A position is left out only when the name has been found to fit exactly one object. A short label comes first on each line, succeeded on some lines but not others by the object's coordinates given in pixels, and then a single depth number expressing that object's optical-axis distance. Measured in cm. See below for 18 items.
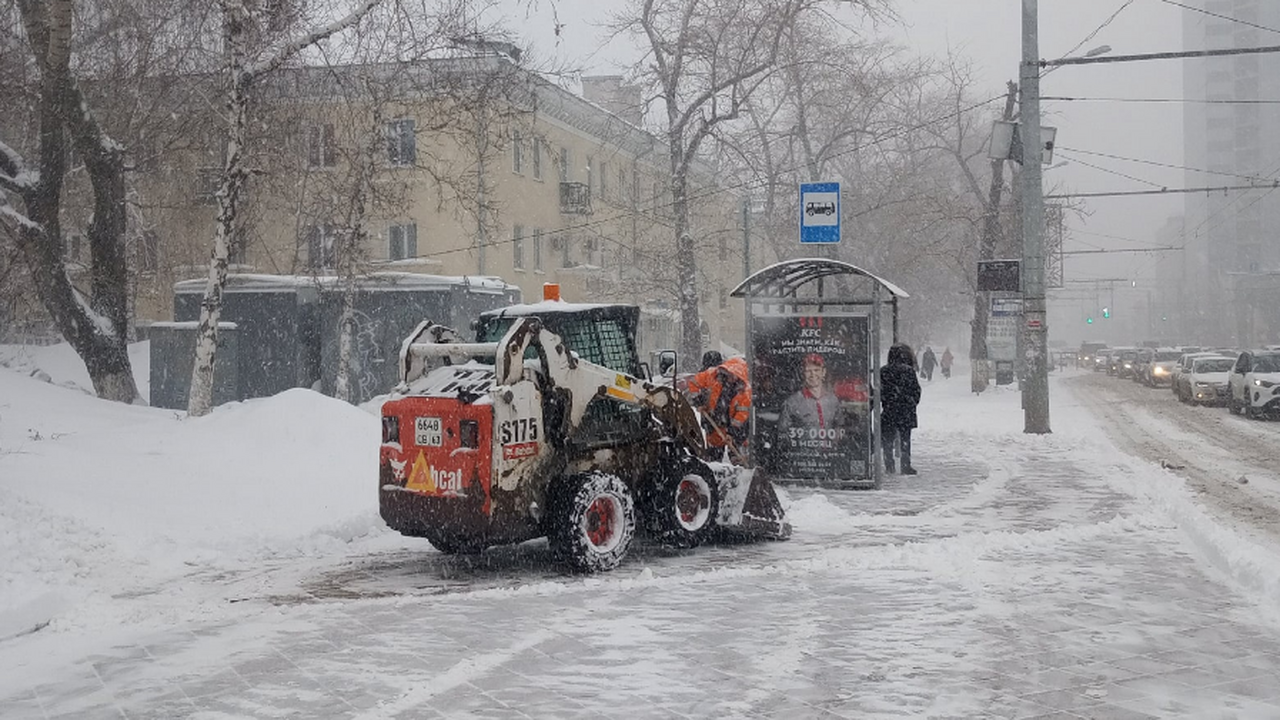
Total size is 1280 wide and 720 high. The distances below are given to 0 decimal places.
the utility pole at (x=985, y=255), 3831
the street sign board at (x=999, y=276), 2389
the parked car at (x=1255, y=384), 2881
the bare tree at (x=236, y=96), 1677
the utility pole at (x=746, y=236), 3116
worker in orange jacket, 1432
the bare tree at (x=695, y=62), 3200
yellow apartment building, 2262
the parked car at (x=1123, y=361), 6099
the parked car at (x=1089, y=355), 8856
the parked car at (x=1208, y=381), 3462
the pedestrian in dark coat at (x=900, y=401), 1688
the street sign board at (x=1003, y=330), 3105
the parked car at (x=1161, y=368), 5000
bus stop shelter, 1520
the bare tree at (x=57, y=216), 1875
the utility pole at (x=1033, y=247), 2306
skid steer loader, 937
